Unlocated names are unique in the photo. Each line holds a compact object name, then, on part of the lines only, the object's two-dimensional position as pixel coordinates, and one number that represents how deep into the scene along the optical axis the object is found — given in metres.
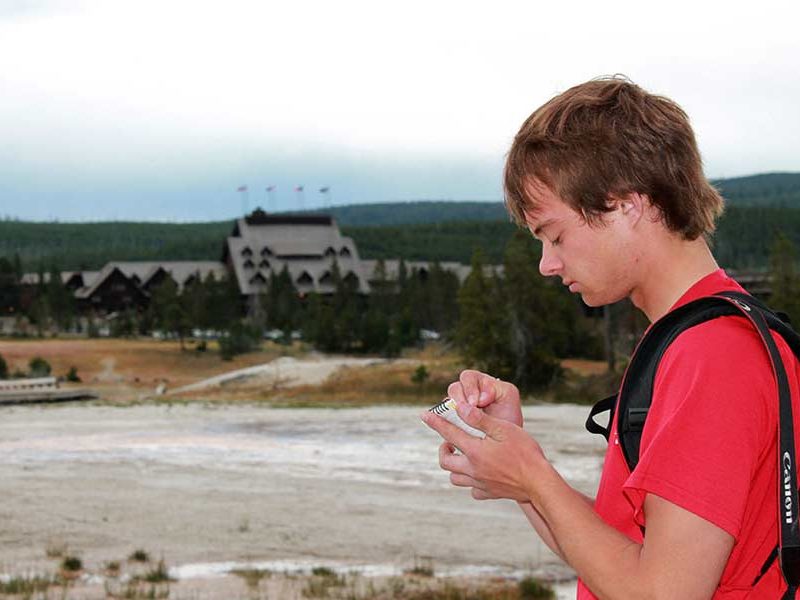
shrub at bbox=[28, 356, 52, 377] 54.28
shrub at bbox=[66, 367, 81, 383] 53.41
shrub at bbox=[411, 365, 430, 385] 48.62
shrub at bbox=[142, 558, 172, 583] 12.68
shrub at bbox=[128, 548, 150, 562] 13.98
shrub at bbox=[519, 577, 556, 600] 11.96
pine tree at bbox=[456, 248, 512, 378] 46.44
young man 1.77
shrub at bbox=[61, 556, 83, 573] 13.37
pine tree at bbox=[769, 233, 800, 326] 53.12
